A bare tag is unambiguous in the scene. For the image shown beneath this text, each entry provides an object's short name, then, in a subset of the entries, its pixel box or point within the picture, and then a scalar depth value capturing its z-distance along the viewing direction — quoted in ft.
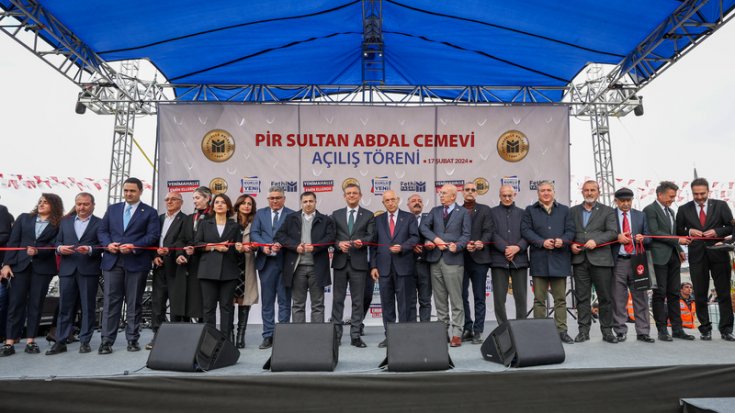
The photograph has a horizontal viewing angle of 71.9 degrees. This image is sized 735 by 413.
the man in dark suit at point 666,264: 16.87
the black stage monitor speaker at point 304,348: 12.53
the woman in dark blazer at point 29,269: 15.94
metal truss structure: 19.08
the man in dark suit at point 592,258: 16.51
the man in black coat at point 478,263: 17.08
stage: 11.80
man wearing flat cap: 16.49
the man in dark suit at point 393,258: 16.75
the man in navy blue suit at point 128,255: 15.76
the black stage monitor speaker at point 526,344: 12.71
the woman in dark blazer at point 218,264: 15.76
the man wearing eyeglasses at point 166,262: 16.31
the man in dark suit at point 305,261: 16.63
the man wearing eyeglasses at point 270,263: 16.63
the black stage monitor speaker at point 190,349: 12.59
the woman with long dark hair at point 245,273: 16.62
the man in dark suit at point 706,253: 16.53
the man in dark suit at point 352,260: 16.76
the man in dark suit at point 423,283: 17.65
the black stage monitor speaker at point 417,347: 12.40
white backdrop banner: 24.11
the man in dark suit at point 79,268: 15.76
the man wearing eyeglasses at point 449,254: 16.28
